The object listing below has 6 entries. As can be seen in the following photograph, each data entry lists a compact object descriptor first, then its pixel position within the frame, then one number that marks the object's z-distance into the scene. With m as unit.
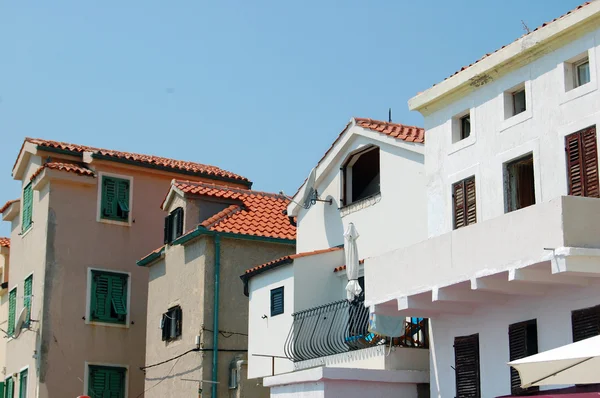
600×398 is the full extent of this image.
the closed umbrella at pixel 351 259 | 22.30
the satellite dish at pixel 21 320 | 33.88
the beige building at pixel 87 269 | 33.16
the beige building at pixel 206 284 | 27.88
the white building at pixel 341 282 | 21.22
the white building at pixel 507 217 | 16.81
